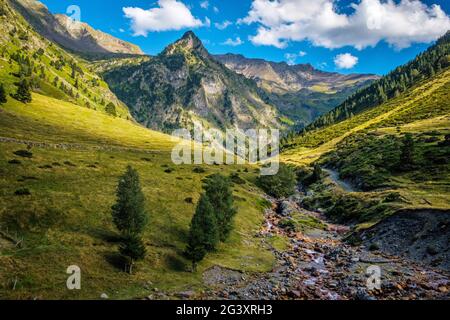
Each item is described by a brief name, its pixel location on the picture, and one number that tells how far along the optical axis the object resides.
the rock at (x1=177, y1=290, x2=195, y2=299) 30.06
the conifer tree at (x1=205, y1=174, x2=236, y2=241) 51.36
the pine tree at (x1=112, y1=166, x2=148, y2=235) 39.84
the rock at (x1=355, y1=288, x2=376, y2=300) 31.72
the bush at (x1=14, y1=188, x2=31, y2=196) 45.73
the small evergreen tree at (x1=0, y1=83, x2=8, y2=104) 135.88
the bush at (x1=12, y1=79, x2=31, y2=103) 151.75
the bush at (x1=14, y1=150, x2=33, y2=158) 66.75
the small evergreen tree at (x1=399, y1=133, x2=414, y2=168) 95.31
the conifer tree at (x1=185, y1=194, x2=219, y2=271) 39.09
